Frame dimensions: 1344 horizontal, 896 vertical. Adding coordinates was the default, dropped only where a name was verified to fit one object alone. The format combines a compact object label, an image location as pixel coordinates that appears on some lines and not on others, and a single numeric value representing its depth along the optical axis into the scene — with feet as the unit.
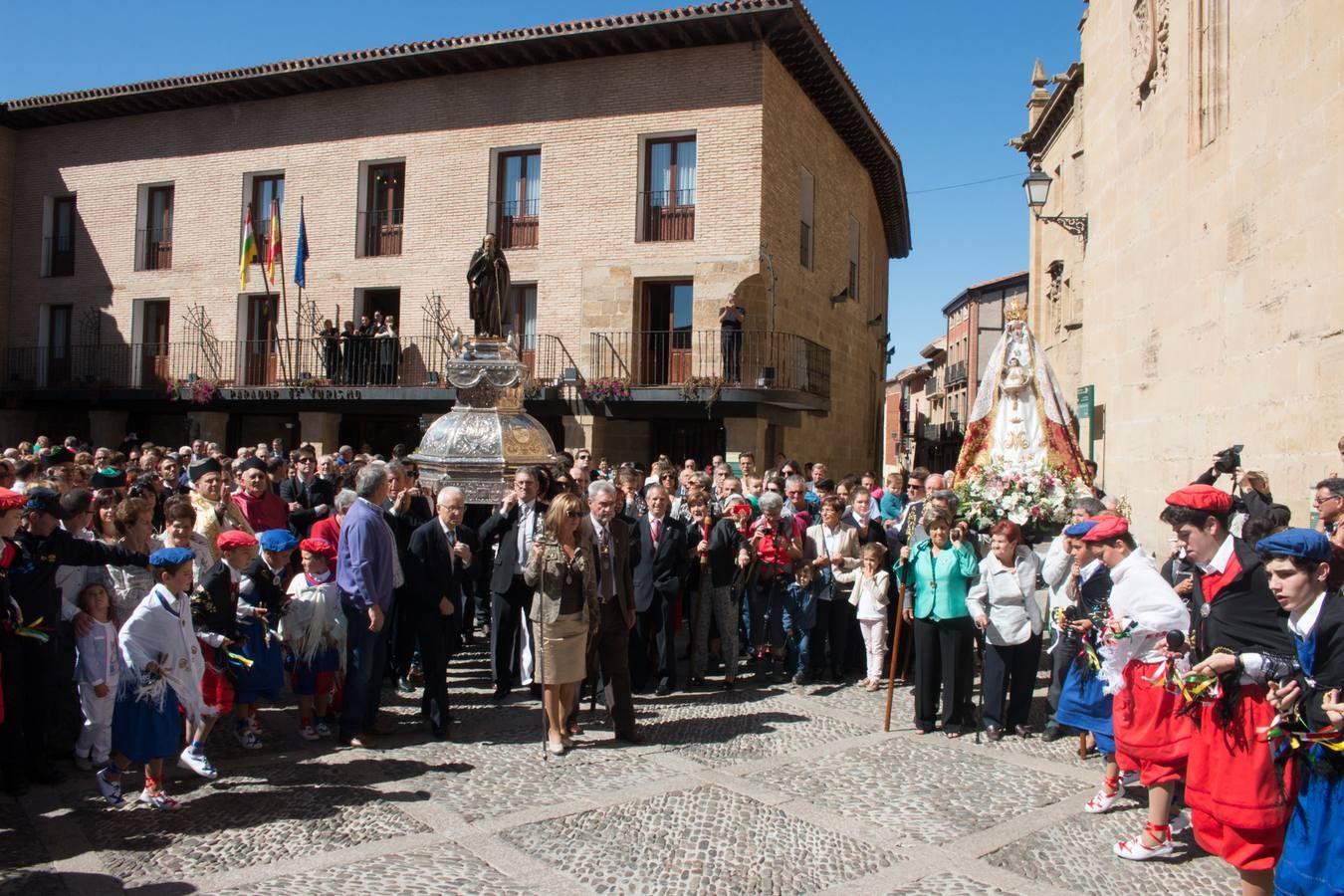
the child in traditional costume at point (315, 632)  21.38
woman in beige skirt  20.83
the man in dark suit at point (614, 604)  21.93
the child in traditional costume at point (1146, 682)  15.58
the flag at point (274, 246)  70.79
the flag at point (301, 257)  70.64
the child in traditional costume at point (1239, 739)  12.71
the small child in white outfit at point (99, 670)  18.12
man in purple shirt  20.84
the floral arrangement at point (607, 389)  64.03
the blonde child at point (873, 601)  27.43
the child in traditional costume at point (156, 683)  17.22
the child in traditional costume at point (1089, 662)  17.87
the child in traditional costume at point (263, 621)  20.47
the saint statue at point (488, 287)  37.91
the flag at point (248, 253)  69.82
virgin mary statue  36.42
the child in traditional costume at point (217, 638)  19.06
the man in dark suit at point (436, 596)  21.80
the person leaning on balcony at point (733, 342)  62.39
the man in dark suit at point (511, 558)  23.94
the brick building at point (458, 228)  64.34
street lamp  48.32
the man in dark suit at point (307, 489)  33.65
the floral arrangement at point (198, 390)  74.02
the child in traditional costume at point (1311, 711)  11.66
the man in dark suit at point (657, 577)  26.04
